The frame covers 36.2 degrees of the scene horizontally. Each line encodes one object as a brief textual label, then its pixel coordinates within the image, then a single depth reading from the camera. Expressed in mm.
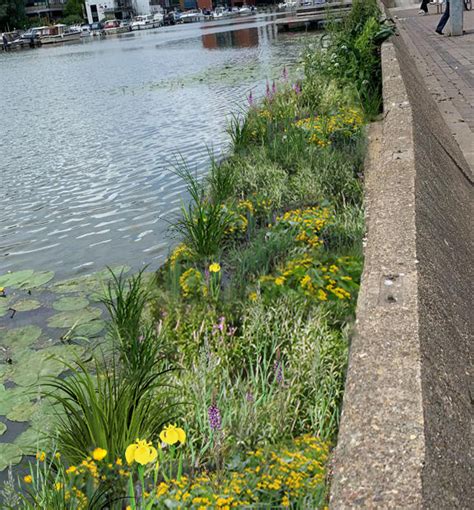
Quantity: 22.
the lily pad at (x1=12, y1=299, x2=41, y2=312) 5145
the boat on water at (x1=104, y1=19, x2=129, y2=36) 97125
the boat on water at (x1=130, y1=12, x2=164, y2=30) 105125
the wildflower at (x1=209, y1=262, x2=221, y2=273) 3832
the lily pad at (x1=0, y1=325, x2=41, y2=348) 4566
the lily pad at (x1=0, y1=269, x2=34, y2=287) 5762
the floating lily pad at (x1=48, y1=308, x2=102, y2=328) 4809
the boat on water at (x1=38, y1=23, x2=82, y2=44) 83938
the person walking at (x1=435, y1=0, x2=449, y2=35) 17695
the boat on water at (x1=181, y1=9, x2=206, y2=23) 116350
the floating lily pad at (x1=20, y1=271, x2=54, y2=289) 5711
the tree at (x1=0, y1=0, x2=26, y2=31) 96500
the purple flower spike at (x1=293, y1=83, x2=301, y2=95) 9109
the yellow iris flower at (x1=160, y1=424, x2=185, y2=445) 1991
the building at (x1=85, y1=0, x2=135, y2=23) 127250
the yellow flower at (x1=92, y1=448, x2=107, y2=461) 2095
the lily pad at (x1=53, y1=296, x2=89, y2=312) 5105
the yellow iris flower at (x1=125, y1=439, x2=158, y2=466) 1897
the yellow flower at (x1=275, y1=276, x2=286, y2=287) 3764
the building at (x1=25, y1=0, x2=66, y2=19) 130125
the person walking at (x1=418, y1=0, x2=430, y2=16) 26412
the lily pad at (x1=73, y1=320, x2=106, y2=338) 4613
